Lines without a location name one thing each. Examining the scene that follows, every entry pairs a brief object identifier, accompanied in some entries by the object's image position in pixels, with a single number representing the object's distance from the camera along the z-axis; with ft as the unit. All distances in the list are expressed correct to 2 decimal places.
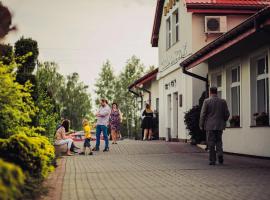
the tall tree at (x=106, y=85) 216.54
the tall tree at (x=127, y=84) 205.77
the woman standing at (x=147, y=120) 92.58
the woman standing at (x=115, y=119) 79.58
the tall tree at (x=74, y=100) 256.11
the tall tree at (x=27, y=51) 42.75
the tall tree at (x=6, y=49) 41.50
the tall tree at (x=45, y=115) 42.45
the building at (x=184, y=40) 75.46
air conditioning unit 75.25
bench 52.02
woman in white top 60.15
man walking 45.75
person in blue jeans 65.92
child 60.59
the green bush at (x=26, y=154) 23.07
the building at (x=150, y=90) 109.56
